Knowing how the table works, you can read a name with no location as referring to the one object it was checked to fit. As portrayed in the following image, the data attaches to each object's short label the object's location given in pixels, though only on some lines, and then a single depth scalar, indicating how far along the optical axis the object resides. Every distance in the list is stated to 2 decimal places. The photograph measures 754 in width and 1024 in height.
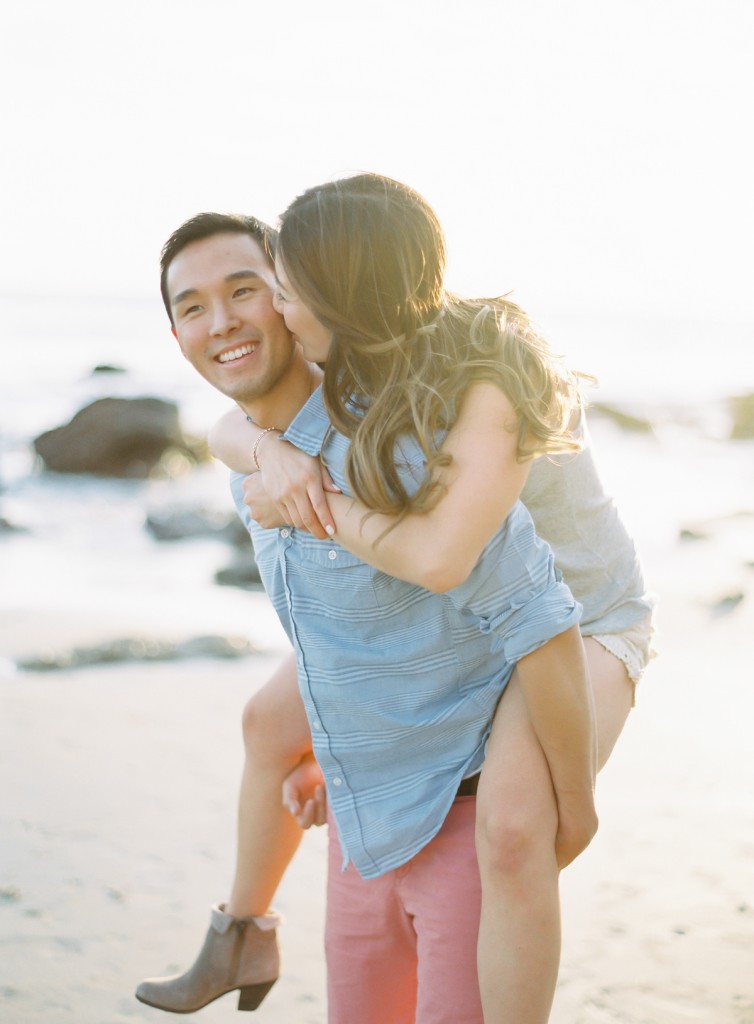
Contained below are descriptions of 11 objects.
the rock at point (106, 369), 23.72
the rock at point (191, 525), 10.09
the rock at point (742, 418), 18.02
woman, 2.19
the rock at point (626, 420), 18.06
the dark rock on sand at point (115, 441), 13.89
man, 2.44
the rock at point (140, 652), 6.32
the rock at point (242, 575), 8.35
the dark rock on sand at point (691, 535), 9.66
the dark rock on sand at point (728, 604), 7.43
